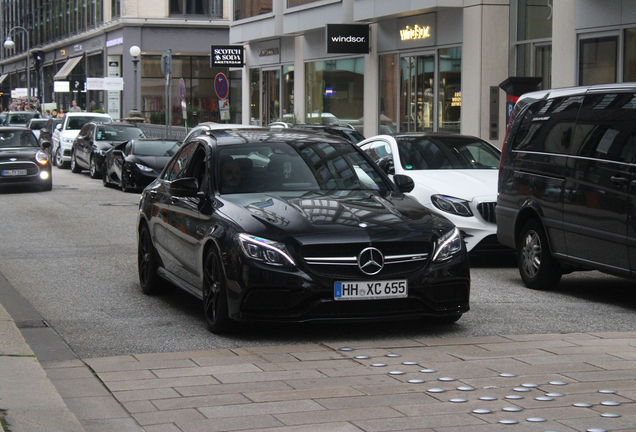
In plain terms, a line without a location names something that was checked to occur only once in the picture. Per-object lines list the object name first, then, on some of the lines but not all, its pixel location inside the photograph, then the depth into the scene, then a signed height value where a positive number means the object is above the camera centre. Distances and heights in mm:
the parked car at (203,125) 18284 -262
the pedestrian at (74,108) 47062 +238
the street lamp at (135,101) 43875 +619
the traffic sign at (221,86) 26922 +711
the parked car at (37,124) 42938 -452
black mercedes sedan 7113 -920
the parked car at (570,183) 8633 -661
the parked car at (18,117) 48875 -181
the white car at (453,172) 11367 -731
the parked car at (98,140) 29656 -791
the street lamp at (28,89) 67600 +1621
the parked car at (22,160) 23766 -1111
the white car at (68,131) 34906 -624
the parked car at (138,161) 24328 -1174
